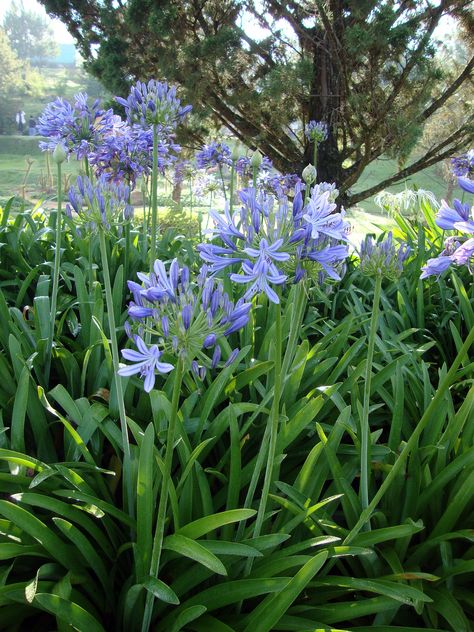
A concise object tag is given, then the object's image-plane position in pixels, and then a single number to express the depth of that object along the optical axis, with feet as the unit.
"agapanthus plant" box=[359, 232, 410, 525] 5.13
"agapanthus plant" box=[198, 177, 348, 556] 4.05
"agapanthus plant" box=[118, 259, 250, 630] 3.67
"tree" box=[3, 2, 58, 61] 290.15
